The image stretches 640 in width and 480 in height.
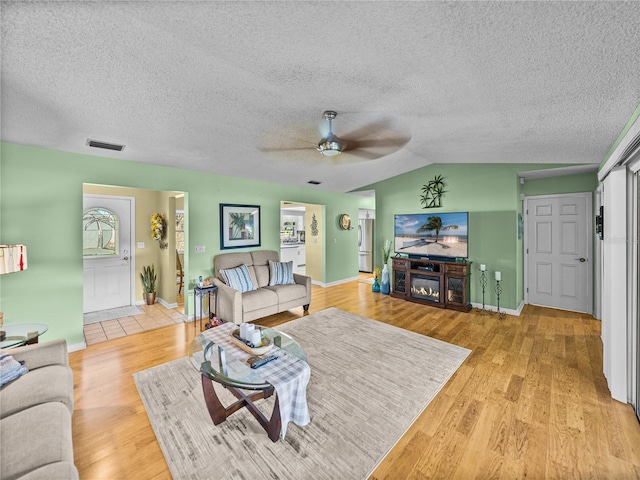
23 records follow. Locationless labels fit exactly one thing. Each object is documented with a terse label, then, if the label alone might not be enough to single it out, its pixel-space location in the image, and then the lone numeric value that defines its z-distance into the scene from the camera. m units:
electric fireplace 4.90
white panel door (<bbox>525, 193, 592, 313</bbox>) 4.32
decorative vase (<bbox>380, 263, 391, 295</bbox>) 5.77
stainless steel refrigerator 8.29
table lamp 2.11
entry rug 4.20
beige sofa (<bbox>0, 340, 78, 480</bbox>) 1.14
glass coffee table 1.79
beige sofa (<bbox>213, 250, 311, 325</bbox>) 3.75
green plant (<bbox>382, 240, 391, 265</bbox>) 5.94
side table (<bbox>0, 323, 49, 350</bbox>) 2.21
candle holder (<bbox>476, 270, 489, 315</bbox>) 4.65
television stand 4.64
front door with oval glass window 4.51
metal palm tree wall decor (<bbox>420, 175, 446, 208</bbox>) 5.13
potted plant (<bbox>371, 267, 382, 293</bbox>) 6.02
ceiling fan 2.50
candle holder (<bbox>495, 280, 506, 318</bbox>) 4.51
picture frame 4.55
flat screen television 4.83
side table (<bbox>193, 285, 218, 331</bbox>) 3.84
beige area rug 1.65
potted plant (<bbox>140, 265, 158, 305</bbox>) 4.96
